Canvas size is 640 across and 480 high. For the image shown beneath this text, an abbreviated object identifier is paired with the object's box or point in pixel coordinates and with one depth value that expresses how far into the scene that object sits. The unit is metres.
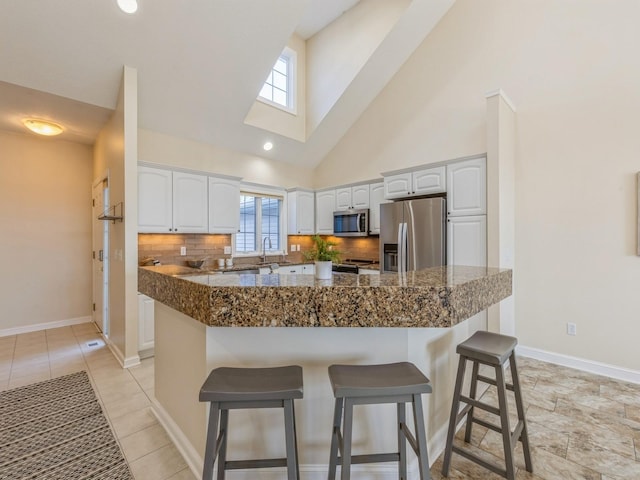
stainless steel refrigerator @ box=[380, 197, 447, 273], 3.70
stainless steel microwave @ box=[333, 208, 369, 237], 4.91
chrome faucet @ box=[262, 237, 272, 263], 5.19
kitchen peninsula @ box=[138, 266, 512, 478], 1.27
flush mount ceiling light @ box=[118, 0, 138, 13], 2.75
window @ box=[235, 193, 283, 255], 5.08
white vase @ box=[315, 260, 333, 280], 1.51
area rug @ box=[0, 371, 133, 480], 1.78
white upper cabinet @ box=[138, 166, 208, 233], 3.72
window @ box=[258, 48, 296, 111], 5.12
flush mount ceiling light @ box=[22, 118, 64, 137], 3.60
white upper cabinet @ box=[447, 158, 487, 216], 3.39
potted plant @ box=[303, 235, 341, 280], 1.51
